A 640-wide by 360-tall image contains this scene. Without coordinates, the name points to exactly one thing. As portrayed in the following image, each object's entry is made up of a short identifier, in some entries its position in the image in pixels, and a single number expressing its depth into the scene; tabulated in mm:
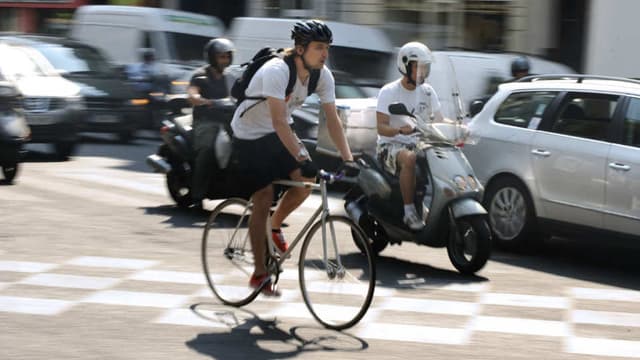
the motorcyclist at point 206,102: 11297
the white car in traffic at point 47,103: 16188
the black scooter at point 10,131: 13367
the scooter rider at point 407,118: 9188
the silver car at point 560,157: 9258
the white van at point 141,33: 21688
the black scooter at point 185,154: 11273
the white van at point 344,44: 18234
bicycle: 6680
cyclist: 6785
